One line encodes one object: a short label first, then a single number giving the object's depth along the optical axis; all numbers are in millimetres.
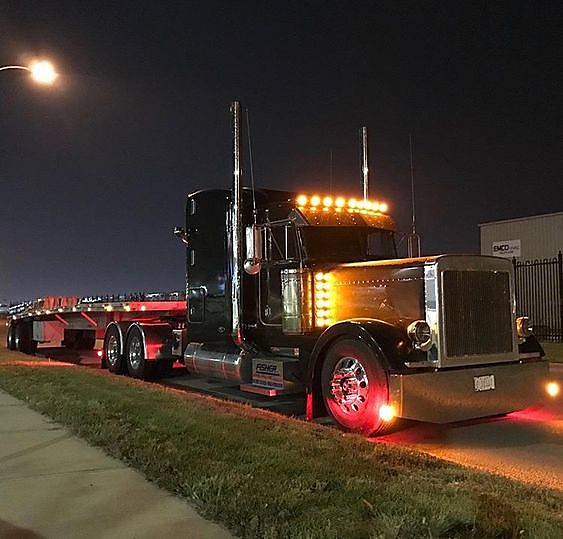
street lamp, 13797
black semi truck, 7758
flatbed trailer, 14469
